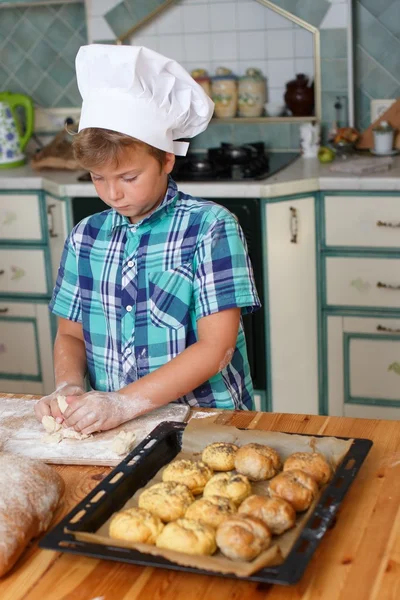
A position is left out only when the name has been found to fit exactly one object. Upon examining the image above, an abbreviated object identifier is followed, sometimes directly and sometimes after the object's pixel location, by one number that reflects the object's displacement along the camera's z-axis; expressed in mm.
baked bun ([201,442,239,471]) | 1159
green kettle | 3268
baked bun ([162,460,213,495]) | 1111
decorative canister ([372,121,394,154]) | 3031
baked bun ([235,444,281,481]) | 1126
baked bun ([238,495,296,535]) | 1012
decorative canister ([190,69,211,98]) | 3293
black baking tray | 939
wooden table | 950
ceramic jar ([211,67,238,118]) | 3270
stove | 2844
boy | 1430
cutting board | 1291
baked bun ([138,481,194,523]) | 1041
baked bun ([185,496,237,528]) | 1015
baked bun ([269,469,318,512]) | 1052
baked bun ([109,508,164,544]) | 997
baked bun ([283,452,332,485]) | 1108
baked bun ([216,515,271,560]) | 955
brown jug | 3164
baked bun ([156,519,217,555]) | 971
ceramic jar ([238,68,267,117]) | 3244
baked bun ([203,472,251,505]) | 1073
